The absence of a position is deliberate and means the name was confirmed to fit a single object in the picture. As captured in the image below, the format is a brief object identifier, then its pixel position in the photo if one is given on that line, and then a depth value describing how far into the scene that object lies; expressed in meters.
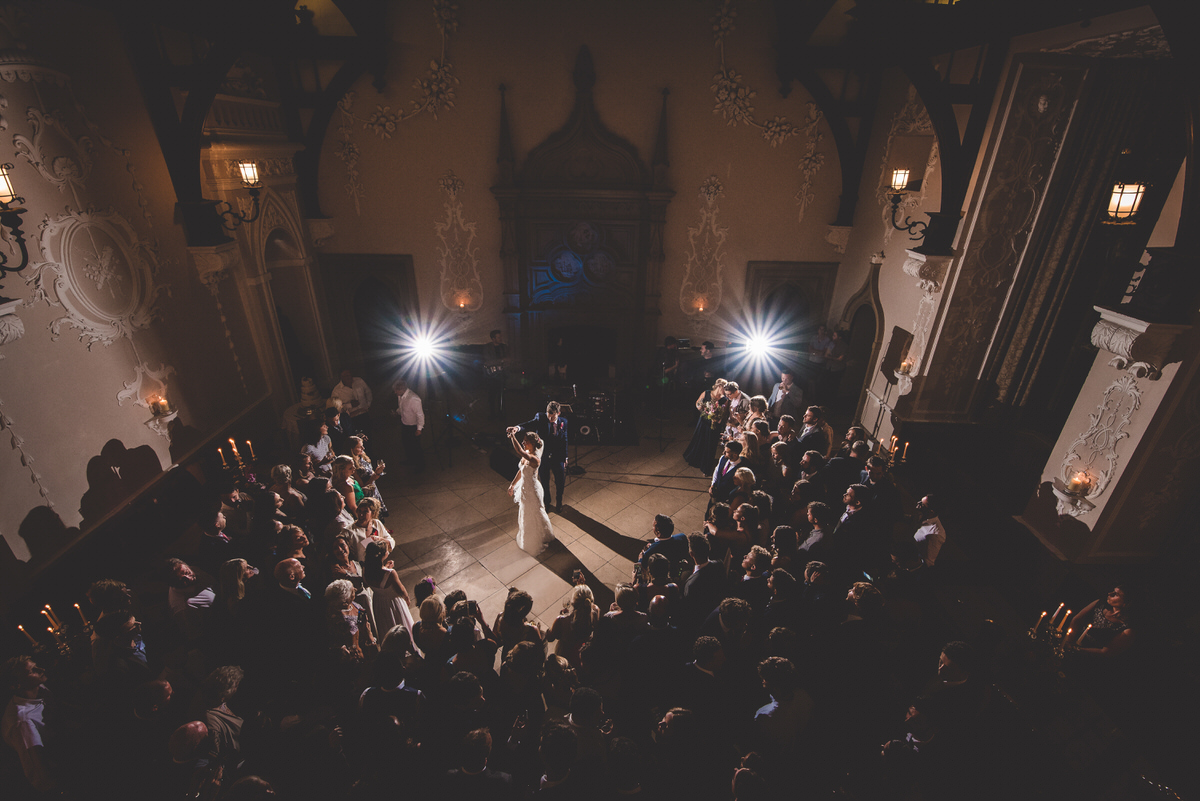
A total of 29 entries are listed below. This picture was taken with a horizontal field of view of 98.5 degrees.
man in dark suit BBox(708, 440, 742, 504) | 5.56
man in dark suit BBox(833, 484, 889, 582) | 4.61
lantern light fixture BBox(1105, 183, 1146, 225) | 4.04
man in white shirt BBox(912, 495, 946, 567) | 4.50
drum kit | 8.43
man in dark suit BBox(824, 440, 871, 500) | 5.38
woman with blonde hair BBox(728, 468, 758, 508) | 4.95
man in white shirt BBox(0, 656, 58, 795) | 2.96
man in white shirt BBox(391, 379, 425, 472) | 6.99
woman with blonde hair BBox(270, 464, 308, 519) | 4.89
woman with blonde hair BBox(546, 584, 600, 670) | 3.46
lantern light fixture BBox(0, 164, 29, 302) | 3.41
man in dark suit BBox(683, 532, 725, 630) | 3.89
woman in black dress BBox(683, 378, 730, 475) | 7.02
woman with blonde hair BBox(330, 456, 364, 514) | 5.13
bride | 5.50
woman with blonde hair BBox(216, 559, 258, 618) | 3.72
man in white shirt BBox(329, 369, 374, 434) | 7.23
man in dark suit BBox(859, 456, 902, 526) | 4.90
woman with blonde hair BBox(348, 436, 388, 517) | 5.63
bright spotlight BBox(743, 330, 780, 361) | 9.87
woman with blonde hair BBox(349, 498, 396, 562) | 4.52
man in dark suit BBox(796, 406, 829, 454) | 5.90
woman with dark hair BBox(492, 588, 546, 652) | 3.47
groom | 6.07
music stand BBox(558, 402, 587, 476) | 7.48
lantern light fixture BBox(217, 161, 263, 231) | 6.01
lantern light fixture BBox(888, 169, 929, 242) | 6.14
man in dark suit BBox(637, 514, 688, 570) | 4.25
